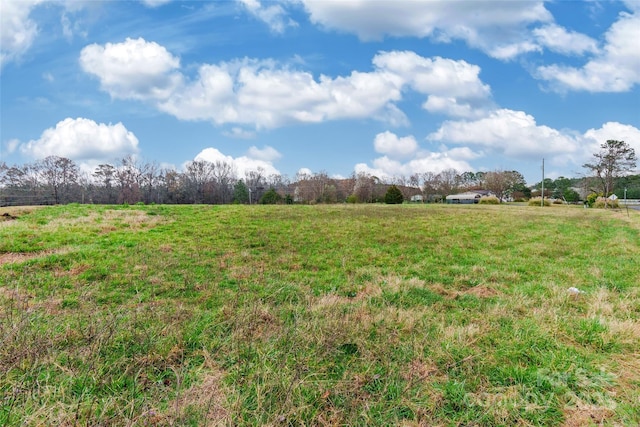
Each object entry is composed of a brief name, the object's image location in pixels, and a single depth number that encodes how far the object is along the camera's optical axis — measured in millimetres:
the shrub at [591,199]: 44516
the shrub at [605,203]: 37378
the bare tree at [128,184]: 54578
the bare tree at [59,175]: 51750
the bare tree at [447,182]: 67125
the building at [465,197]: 66875
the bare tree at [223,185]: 60438
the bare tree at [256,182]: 67138
